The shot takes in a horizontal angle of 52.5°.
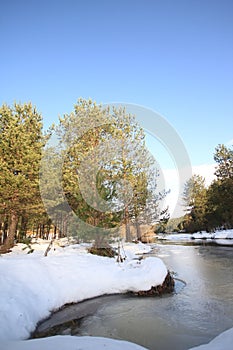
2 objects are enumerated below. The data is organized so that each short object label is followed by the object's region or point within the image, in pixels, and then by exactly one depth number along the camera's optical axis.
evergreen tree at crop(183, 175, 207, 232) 51.48
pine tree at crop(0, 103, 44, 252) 13.81
